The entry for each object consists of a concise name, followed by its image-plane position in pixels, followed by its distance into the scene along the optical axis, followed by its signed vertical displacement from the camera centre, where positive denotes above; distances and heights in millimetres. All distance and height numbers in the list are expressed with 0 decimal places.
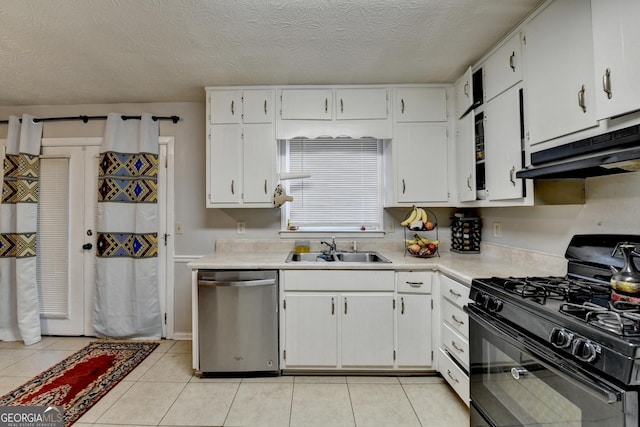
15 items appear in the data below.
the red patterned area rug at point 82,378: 1978 -1163
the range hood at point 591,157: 1070 +246
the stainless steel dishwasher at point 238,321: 2229 -744
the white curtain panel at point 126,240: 2854 -169
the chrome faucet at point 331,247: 2716 -256
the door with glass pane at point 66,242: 3016 -193
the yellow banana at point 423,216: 2554 +17
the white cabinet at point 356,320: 2236 -752
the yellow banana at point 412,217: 2576 +10
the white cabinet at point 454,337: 1845 -785
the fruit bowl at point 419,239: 2461 -185
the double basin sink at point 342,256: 2648 -335
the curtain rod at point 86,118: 2965 +1036
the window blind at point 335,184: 2941 +341
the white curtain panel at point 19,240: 2846 -157
